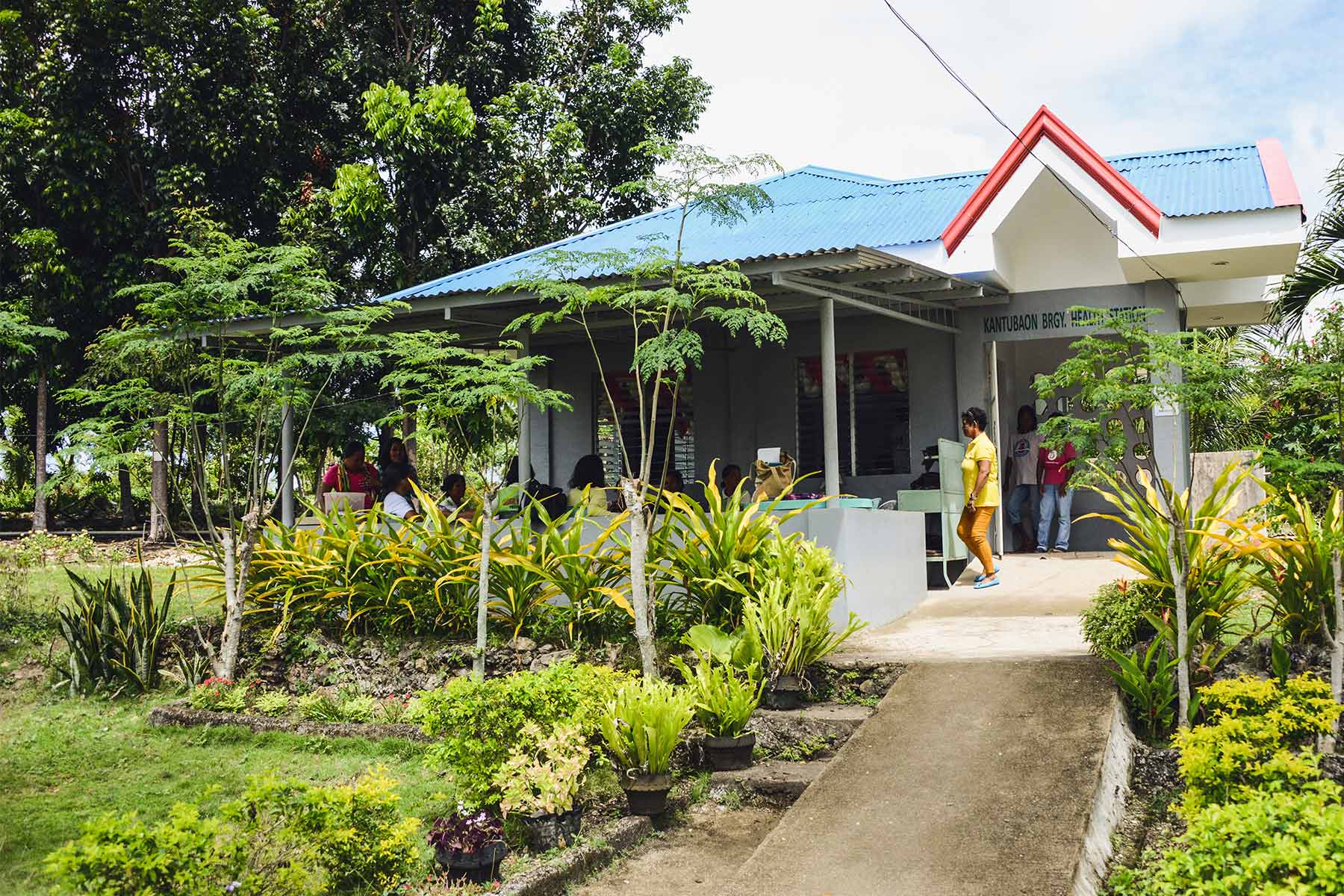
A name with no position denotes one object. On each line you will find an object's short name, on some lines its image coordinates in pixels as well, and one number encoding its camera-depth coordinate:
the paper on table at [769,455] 10.25
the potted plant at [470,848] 5.15
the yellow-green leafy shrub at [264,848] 3.79
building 11.44
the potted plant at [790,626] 7.53
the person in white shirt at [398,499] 10.38
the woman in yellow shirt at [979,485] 10.68
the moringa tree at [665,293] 7.33
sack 10.32
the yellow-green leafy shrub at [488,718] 5.81
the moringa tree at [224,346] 8.90
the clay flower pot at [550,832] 5.62
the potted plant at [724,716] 6.81
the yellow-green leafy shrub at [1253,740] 4.86
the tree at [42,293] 18.78
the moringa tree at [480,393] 8.14
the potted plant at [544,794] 5.60
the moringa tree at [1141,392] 6.57
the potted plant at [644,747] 6.13
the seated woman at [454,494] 10.65
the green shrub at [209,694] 8.33
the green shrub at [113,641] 9.08
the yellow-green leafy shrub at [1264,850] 3.53
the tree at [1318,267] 13.02
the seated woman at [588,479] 10.39
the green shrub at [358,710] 8.12
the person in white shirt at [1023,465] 13.48
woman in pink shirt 12.01
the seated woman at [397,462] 11.04
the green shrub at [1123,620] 7.38
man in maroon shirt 13.30
